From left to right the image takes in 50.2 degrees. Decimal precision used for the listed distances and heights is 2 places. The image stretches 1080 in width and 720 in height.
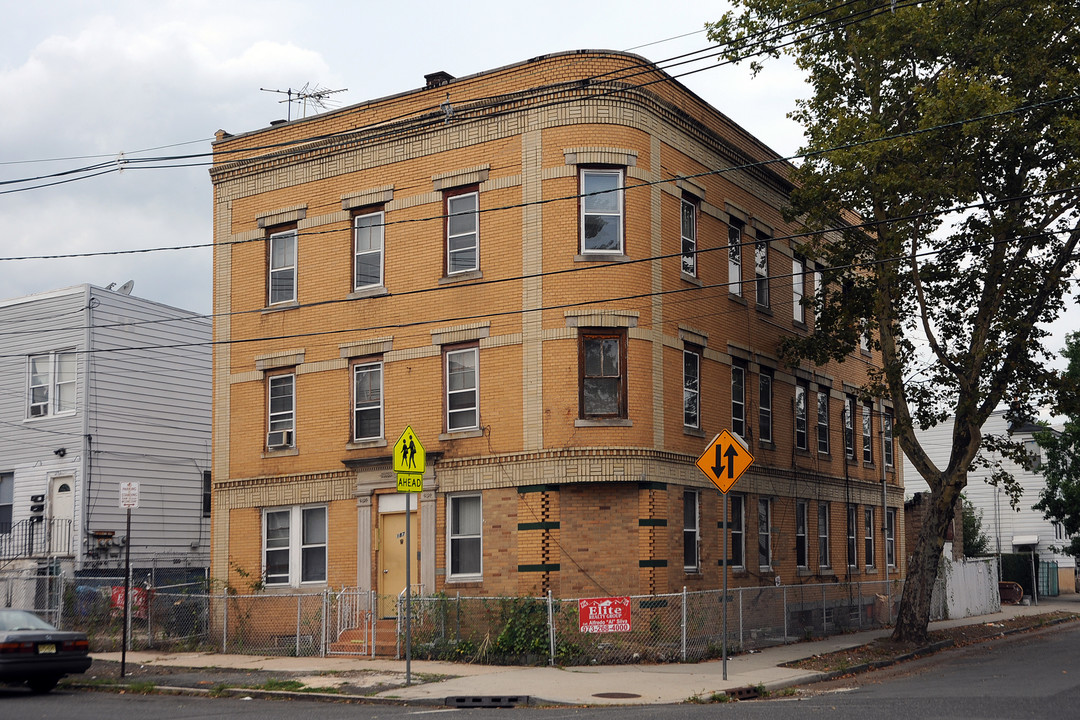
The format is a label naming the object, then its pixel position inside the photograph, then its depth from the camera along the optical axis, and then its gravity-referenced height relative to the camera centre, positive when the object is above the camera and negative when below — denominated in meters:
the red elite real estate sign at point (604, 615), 20.36 -2.09
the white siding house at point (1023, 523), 56.41 -1.40
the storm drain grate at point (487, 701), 15.79 -2.80
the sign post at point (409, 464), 17.30 +0.50
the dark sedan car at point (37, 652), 17.14 -2.31
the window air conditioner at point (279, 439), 25.71 +1.31
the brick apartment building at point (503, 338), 22.34 +3.33
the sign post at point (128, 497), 19.41 +0.02
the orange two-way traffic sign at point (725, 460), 17.48 +0.54
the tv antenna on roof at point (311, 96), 27.95 +9.74
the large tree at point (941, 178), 21.67 +6.16
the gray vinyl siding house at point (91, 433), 31.33 +1.85
